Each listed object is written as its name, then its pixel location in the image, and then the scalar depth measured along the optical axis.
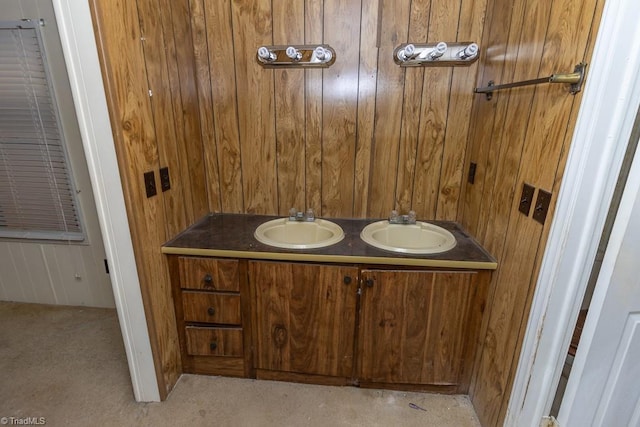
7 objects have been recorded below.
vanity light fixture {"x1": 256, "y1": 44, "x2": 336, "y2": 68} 1.64
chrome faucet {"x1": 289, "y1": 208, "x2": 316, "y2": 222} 1.86
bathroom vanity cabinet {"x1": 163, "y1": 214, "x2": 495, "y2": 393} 1.46
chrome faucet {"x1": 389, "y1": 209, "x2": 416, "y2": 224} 1.80
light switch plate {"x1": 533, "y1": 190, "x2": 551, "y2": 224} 1.04
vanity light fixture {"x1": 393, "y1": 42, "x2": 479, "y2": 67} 1.57
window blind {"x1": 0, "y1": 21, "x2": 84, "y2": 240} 1.87
